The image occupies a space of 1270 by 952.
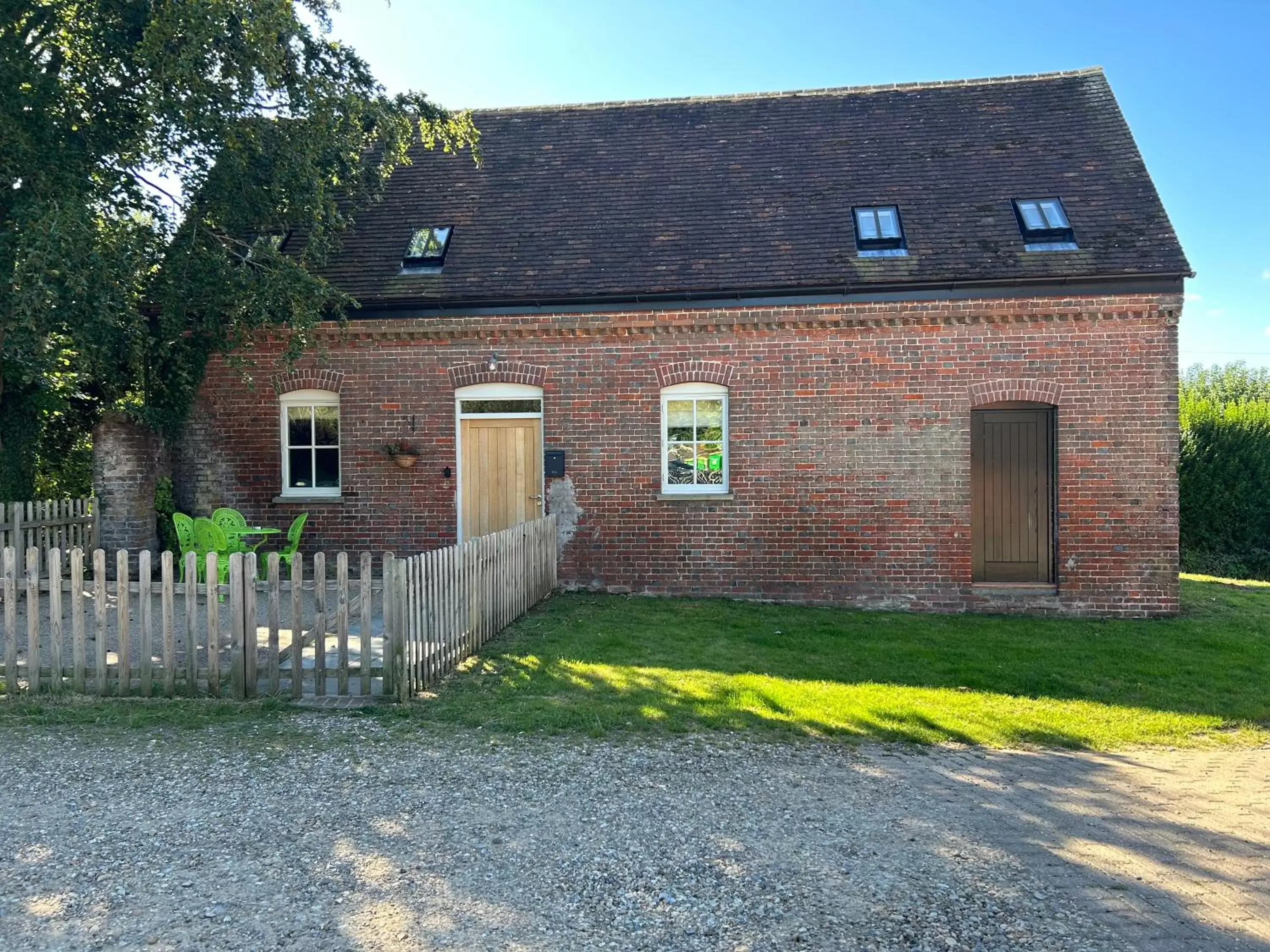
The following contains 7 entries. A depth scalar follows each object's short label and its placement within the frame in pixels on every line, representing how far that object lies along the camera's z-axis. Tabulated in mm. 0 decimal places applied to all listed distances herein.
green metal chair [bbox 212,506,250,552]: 10992
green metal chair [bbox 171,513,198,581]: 10914
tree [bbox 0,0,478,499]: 8891
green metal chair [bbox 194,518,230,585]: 10422
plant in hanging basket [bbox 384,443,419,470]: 12008
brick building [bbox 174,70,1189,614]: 10969
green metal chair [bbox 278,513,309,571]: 11422
